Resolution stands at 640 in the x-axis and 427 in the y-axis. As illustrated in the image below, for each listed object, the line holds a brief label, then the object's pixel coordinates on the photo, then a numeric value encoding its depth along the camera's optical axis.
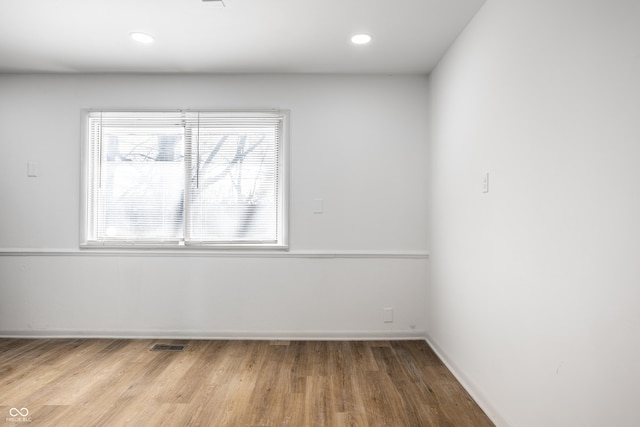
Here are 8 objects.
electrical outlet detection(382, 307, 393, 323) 3.72
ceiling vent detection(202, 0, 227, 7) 2.47
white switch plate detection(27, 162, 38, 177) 3.76
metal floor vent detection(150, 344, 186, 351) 3.42
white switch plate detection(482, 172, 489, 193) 2.42
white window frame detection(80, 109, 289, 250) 3.74
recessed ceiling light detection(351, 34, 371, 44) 2.95
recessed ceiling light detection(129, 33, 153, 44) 2.95
